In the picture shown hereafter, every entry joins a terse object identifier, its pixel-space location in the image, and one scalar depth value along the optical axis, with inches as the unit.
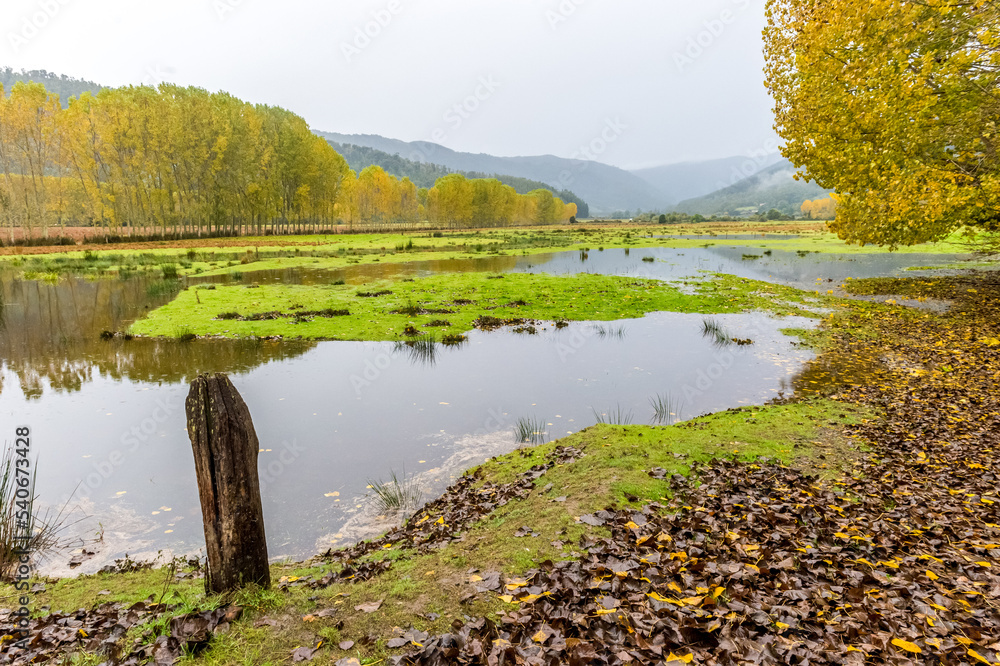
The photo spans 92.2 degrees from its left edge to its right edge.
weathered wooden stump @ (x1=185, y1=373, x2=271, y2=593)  184.5
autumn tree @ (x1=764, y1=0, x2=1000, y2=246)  586.9
